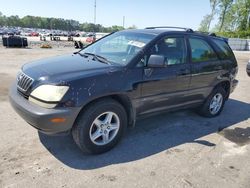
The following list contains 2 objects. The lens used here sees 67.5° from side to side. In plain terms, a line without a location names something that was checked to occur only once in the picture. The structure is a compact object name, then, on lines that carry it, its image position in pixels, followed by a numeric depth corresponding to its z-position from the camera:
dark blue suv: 2.33
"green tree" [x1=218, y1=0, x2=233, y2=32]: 37.83
